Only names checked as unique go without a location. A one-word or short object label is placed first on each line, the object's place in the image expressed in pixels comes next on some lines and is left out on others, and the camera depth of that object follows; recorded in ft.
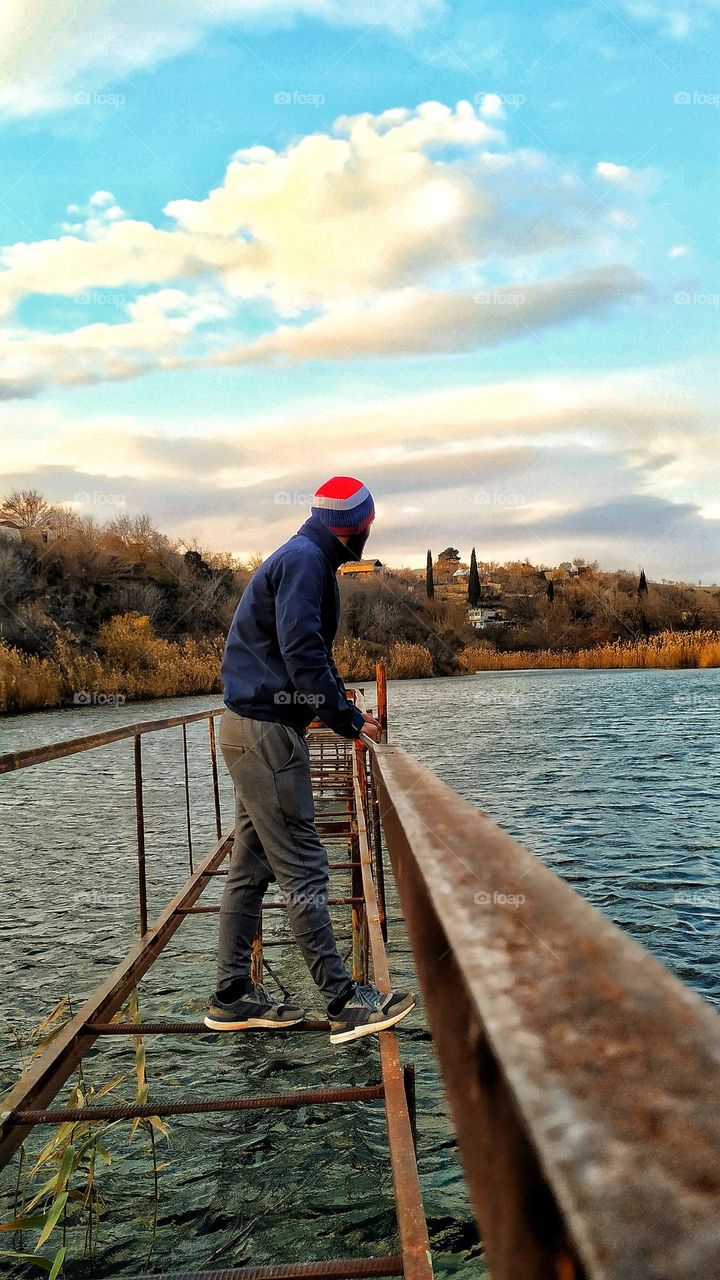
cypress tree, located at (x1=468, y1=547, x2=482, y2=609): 261.44
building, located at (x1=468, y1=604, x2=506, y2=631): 232.53
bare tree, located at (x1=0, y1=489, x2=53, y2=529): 188.24
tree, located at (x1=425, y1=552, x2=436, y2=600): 262.47
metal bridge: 1.04
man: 11.91
